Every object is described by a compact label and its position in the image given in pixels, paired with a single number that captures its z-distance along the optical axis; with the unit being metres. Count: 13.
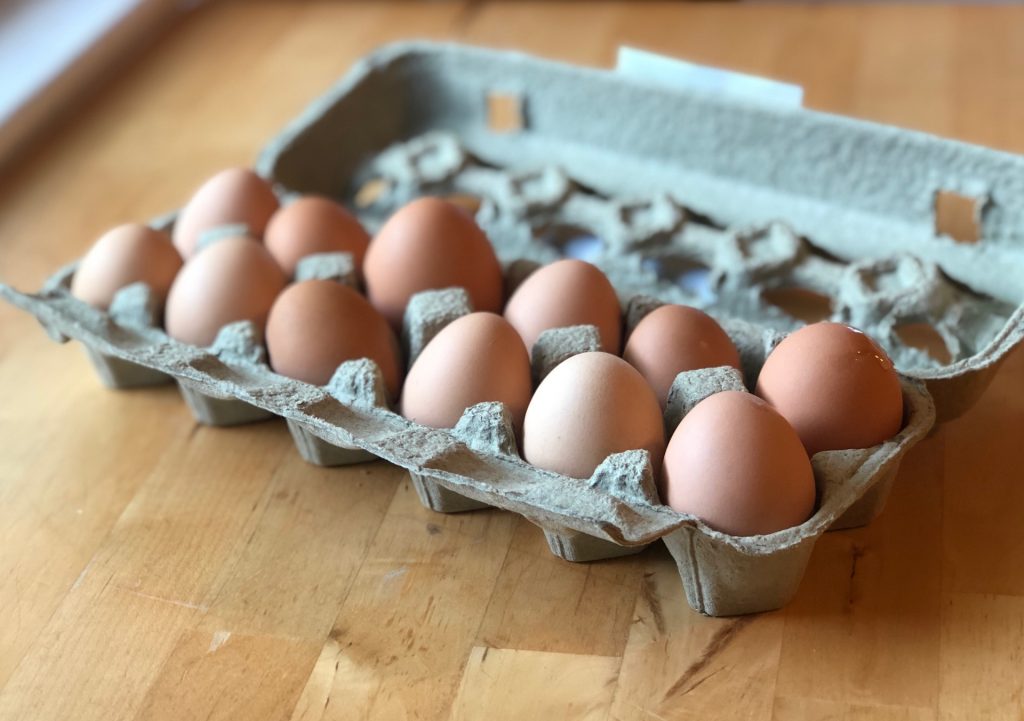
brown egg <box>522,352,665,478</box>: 0.88
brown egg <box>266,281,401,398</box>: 1.03
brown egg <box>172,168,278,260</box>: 1.23
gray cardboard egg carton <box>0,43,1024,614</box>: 0.87
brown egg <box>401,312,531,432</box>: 0.95
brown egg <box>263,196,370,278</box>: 1.17
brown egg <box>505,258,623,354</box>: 1.02
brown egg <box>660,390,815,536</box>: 0.82
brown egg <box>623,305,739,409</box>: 0.96
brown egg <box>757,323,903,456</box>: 0.89
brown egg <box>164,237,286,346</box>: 1.09
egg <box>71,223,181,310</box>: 1.15
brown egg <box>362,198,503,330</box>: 1.09
